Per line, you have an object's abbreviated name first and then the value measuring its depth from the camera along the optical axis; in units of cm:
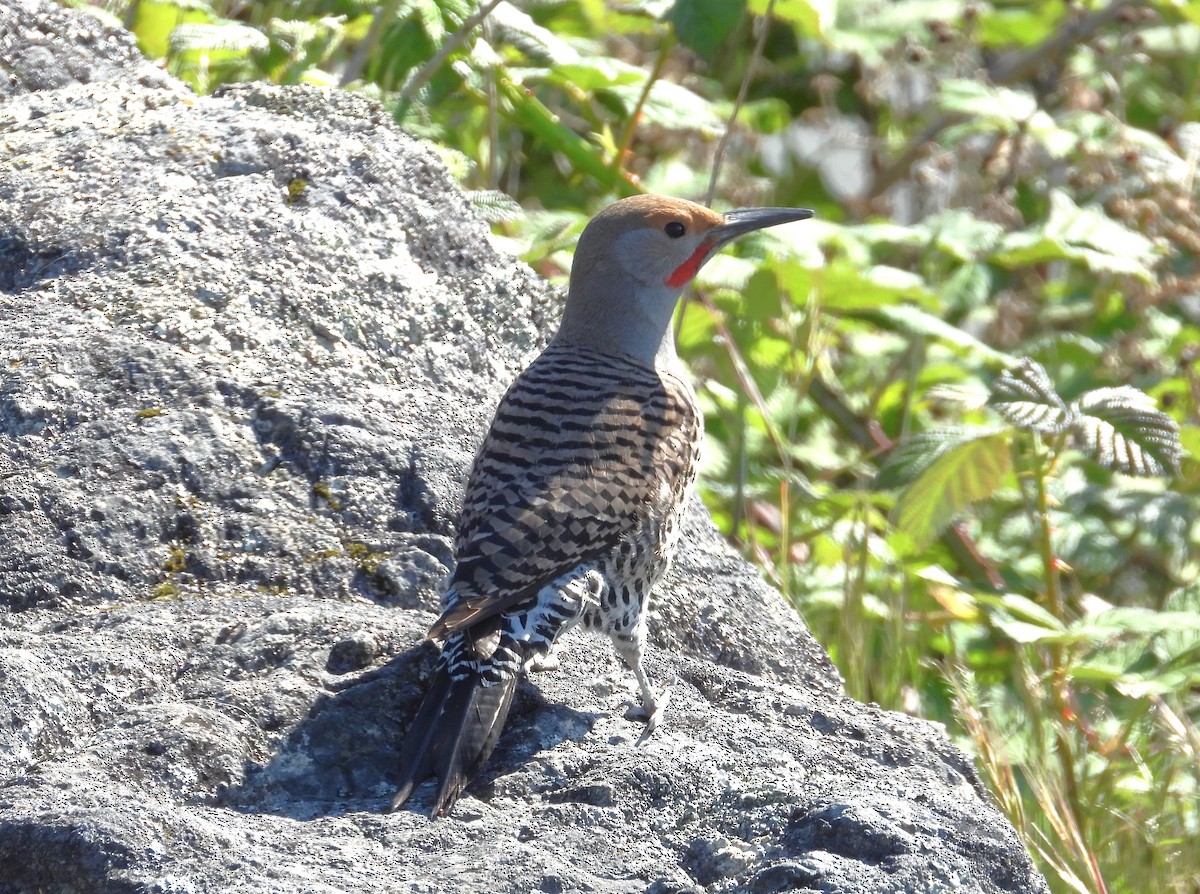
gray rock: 479
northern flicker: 551
